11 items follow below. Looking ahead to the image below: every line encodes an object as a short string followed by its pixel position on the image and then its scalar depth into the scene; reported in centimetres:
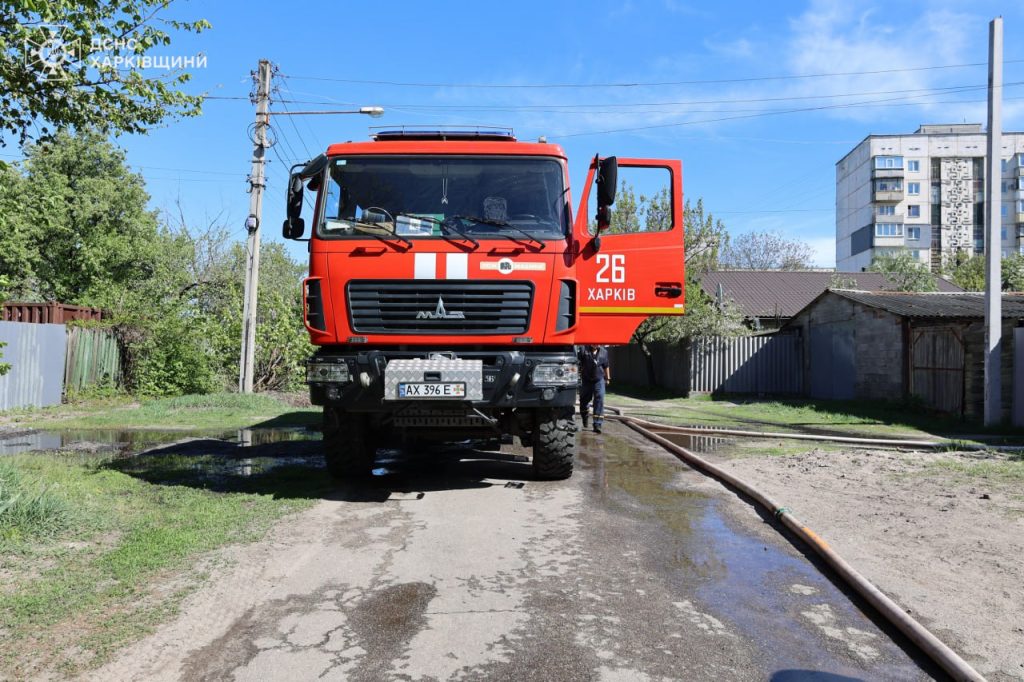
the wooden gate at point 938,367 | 1605
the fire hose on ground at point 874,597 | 324
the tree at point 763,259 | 5916
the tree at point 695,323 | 2500
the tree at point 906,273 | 3819
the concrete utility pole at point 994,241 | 1423
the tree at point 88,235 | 2650
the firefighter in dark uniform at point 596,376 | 1253
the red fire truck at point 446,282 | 666
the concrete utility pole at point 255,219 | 1719
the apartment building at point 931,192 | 6975
